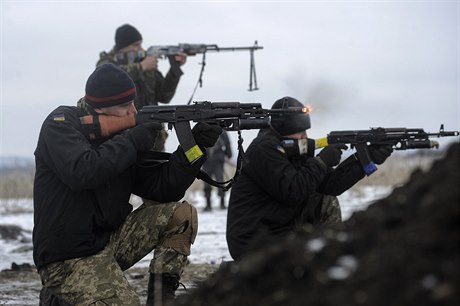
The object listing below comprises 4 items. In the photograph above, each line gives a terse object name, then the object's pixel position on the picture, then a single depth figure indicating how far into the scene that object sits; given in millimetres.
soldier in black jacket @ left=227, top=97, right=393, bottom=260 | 10742
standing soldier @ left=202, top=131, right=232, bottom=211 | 31172
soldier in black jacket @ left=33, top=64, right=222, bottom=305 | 8750
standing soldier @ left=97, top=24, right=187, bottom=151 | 15328
